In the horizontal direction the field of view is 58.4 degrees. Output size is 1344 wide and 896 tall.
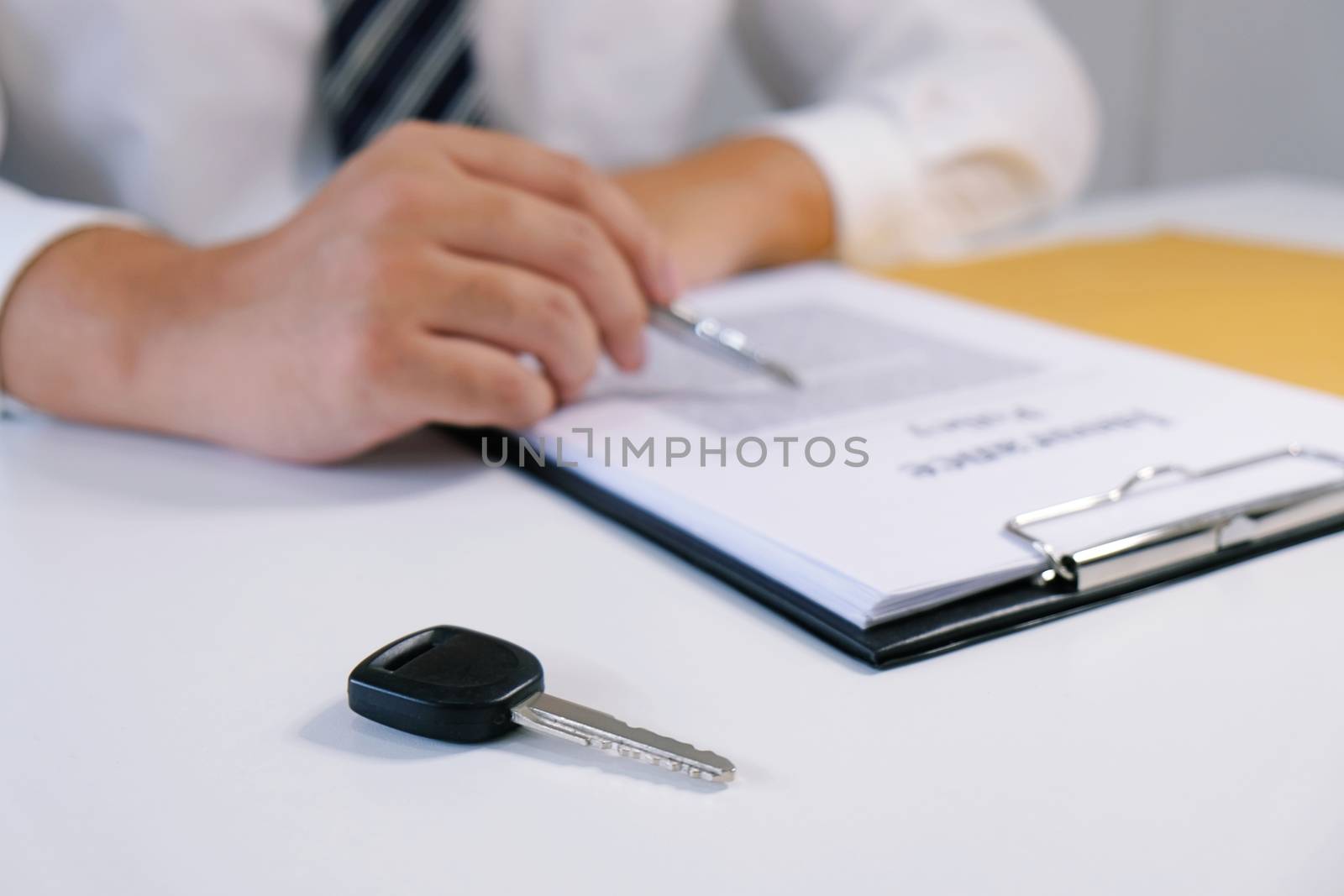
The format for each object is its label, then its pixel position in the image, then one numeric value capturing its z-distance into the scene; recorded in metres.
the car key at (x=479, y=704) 0.31
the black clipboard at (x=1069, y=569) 0.36
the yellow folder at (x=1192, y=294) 0.61
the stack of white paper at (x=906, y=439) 0.39
